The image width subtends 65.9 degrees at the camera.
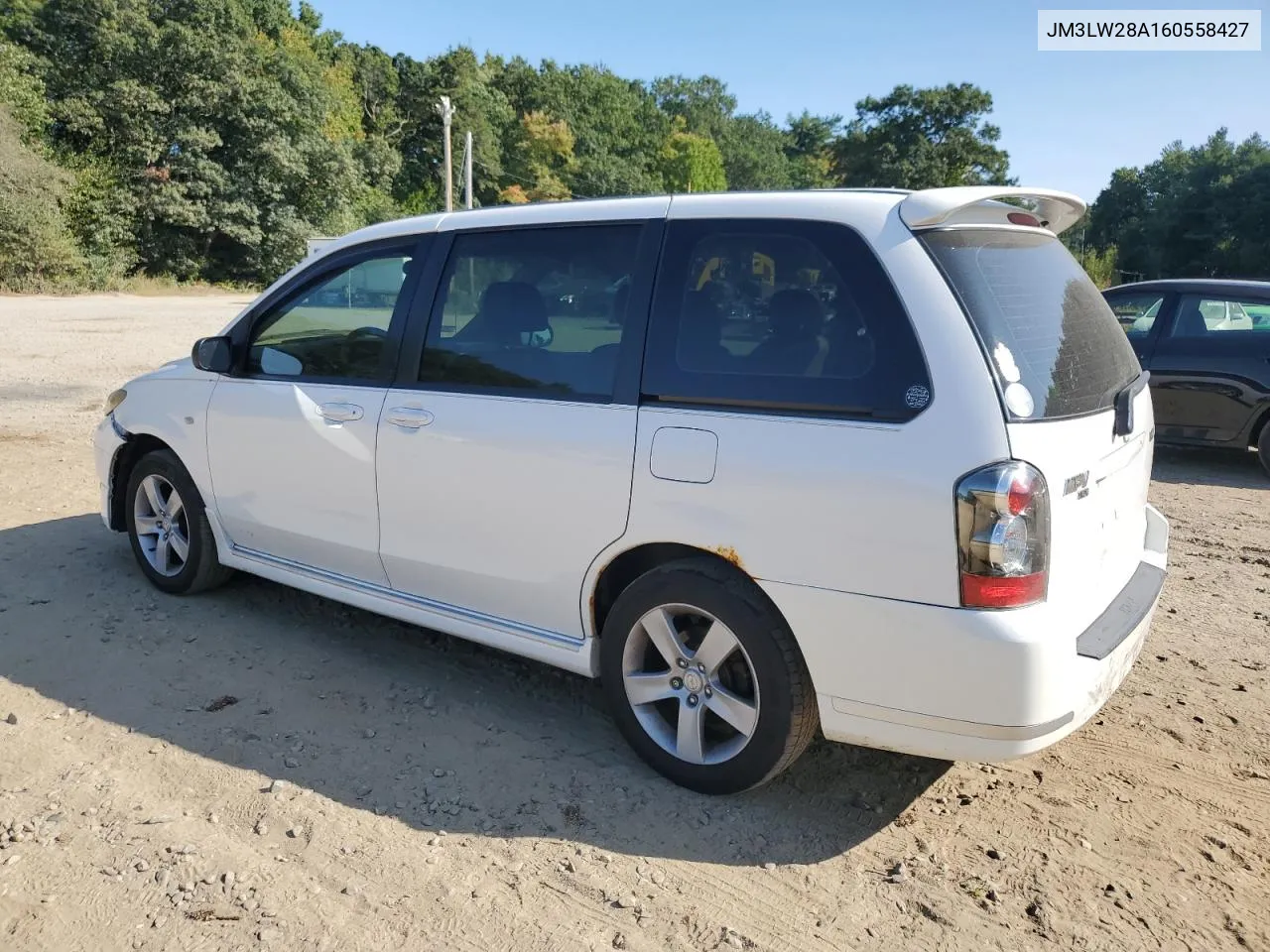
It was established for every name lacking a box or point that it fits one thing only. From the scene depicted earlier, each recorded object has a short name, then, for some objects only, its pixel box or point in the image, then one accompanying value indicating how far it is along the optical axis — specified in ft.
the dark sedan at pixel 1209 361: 27.61
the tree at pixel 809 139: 425.69
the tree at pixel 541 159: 249.14
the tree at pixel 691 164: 298.35
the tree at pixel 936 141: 258.37
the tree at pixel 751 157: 374.43
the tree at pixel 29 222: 117.60
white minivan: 8.68
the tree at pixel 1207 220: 206.90
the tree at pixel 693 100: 364.99
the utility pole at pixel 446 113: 126.72
